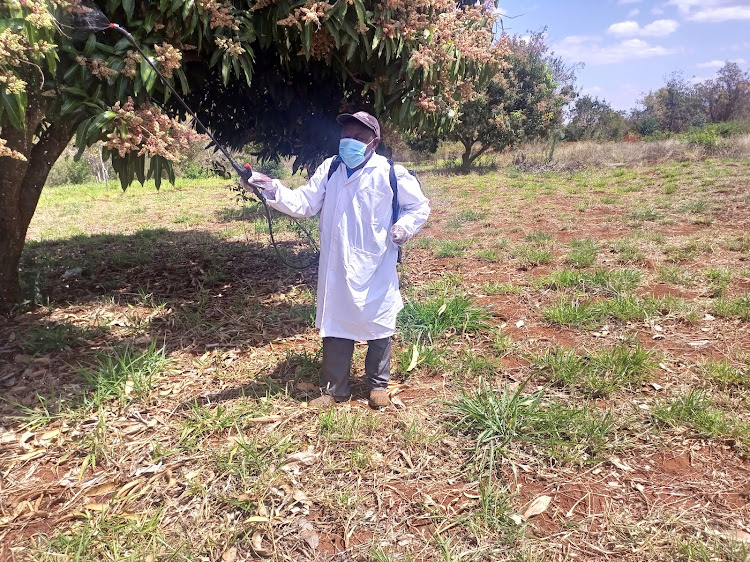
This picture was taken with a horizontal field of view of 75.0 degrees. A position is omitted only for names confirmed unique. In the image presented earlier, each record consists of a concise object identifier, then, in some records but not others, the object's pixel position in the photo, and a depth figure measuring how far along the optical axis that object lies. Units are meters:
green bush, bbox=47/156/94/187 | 19.45
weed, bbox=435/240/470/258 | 6.16
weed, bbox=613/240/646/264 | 5.34
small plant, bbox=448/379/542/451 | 2.64
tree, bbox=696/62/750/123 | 30.46
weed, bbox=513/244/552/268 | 5.52
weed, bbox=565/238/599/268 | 5.32
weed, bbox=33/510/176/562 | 2.03
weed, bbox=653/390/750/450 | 2.56
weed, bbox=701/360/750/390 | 2.98
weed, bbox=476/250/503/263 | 5.82
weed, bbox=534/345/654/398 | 3.02
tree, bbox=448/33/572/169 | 16.94
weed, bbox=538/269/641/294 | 4.46
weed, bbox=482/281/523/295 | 4.69
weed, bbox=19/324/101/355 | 3.74
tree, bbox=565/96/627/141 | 28.41
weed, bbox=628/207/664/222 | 7.41
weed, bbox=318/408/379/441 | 2.74
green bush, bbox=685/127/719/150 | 16.02
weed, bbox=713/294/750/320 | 3.81
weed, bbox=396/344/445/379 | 3.44
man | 2.89
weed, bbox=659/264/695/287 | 4.58
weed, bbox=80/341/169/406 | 3.10
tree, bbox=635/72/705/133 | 31.94
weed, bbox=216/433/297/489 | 2.45
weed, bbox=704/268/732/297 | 4.28
